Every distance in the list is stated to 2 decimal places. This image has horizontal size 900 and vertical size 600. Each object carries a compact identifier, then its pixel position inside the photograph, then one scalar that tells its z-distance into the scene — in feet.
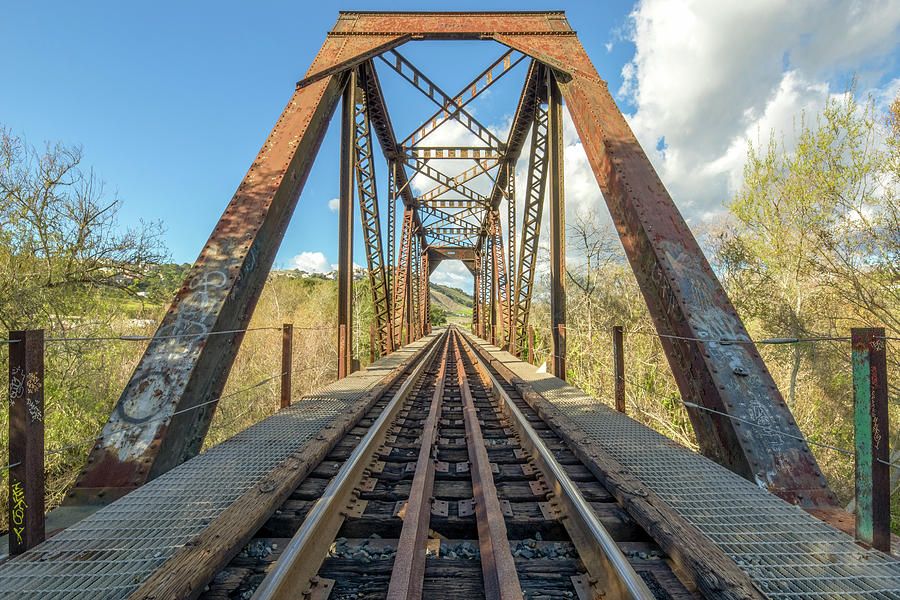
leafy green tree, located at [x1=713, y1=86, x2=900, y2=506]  25.14
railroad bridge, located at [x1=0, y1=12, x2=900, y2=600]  5.28
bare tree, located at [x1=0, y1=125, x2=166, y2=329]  21.91
